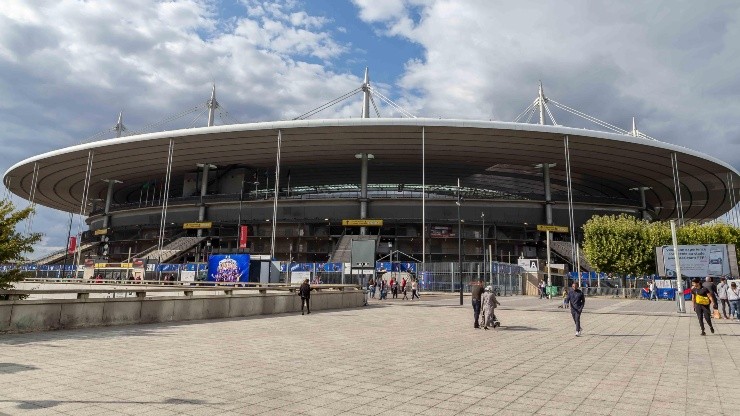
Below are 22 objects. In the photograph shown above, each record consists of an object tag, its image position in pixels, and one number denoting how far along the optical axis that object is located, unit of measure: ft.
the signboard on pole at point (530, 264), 130.52
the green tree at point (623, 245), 135.54
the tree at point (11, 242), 38.22
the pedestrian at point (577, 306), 43.52
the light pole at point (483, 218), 184.39
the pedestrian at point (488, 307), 48.42
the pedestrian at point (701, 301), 43.34
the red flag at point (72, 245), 220.02
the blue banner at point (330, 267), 122.93
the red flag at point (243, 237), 163.84
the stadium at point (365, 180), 171.94
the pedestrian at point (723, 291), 63.01
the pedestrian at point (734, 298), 58.59
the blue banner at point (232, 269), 106.01
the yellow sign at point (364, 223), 188.03
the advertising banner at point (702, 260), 92.02
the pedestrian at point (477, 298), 50.08
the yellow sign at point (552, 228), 188.80
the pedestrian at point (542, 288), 120.17
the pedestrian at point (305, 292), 60.08
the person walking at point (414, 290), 99.76
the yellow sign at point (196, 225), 204.54
